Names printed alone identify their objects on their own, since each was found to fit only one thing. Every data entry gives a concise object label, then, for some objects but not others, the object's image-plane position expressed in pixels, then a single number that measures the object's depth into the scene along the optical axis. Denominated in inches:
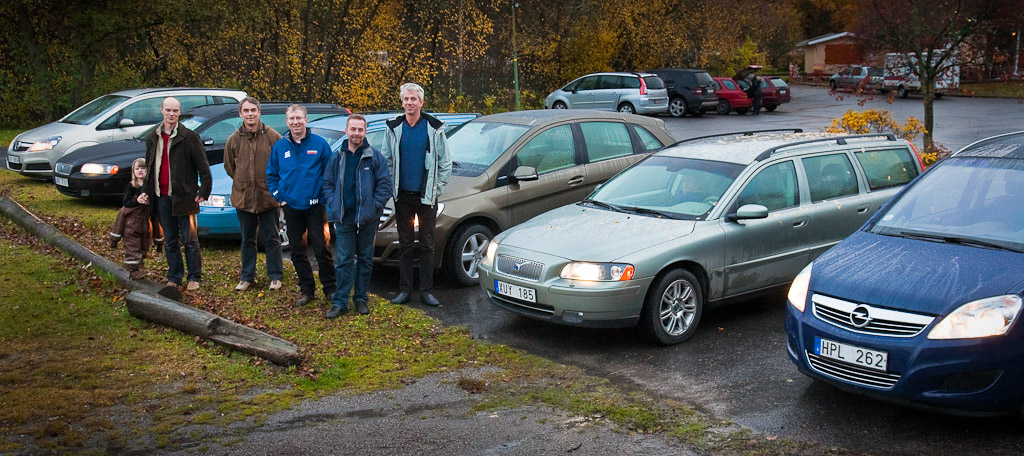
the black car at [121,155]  510.0
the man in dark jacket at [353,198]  299.9
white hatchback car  587.2
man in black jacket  321.4
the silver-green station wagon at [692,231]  274.7
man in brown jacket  323.3
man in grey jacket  319.3
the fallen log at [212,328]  256.5
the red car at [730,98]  1332.4
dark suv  1275.8
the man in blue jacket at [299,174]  305.7
